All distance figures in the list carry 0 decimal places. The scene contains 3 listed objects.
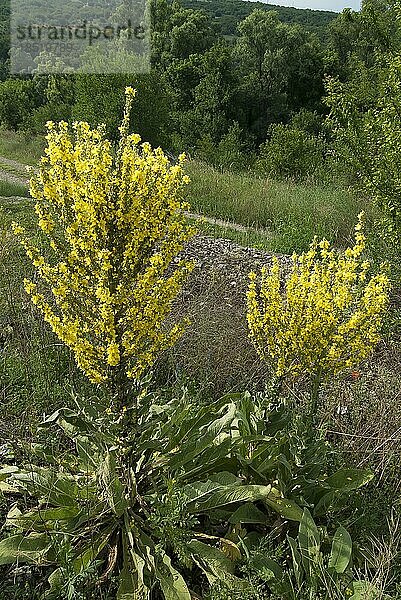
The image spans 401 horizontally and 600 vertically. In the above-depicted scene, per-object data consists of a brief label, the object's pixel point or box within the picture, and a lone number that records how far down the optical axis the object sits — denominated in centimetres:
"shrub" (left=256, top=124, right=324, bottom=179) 1980
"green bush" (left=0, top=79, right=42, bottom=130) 3228
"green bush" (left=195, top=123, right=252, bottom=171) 2442
